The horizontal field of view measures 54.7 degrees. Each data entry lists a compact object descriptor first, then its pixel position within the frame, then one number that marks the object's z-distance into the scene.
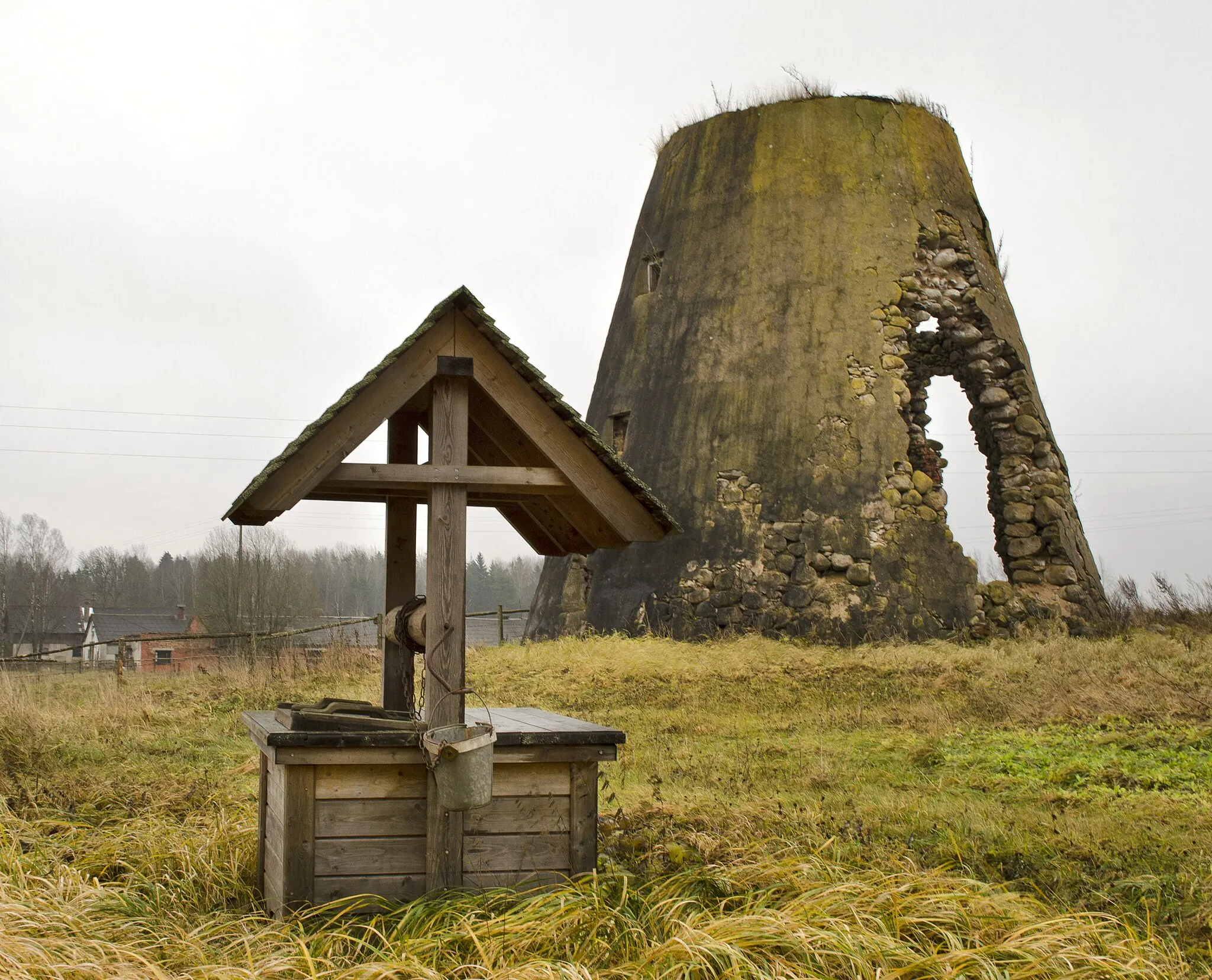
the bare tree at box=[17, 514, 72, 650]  57.78
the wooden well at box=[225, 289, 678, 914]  5.04
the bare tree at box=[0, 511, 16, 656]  50.96
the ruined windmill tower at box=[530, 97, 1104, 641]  15.68
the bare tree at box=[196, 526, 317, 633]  46.97
